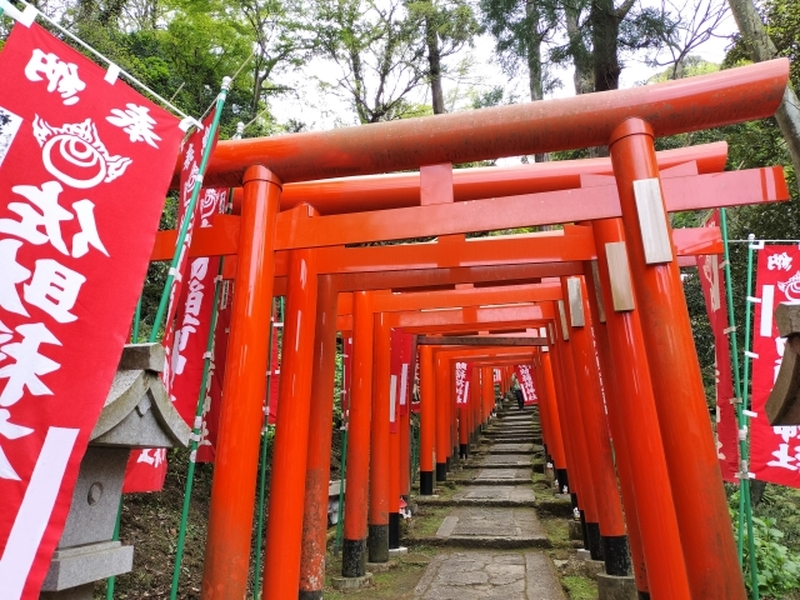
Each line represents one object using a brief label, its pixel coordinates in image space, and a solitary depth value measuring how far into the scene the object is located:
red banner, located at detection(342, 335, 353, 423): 9.97
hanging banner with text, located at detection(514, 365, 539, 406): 21.88
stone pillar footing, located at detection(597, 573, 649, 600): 6.71
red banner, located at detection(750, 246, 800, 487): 5.29
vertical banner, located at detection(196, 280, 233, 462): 4.87
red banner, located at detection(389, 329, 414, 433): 8.92
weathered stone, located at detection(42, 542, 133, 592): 2.24
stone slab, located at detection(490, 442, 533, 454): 22.10
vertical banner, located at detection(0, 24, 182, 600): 2.06
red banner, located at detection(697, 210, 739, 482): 5.44
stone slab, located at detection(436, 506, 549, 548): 9.59
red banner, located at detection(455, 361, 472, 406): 17.11
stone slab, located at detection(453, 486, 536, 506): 12.69
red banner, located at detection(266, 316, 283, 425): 6.92
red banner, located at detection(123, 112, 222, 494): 3.79
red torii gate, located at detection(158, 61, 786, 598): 3.52
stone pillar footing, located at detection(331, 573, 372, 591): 7.77
